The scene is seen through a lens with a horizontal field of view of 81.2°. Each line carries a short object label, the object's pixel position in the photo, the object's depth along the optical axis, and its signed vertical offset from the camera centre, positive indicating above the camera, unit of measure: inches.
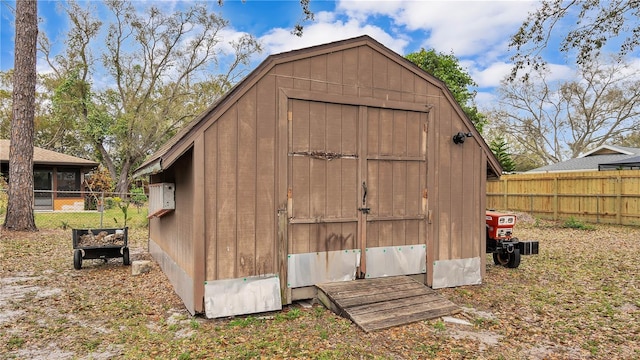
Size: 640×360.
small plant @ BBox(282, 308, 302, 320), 167.9 -63.5
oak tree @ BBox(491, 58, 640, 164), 1115.3 +208.4
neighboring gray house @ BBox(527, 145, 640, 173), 614.9 +27.1
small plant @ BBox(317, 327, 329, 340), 145.8 -63.1
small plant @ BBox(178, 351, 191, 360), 127.3 -62.1
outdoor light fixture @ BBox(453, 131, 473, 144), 215.8 +22.3
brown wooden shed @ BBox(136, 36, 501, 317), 167.0 -4.0
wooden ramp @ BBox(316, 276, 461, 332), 160.7 -59.6
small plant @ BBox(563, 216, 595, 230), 490.5 -66.6
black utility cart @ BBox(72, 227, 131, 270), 255.0 -48.5
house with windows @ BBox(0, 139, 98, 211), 746.5 -0.7
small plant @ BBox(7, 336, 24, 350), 137.3 -62.7
